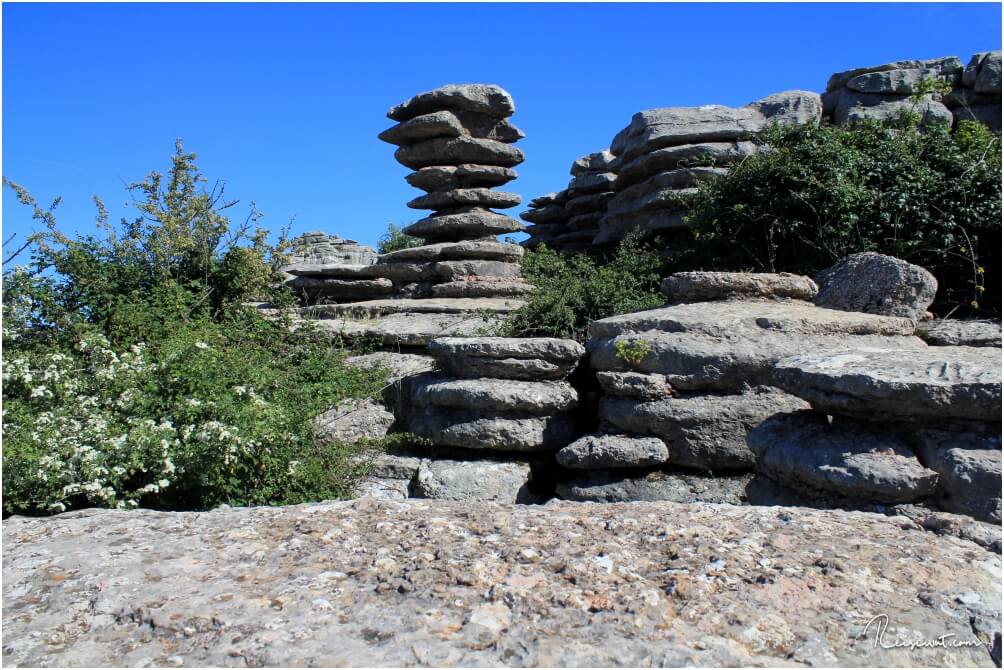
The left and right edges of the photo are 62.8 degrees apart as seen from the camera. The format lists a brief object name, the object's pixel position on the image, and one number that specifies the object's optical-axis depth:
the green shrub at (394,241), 19.11
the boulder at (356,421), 6.85
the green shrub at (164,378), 4.75
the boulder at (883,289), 7.04
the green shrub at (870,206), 8.17
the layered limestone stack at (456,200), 11.18
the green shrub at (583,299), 7.79
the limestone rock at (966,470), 4.02
